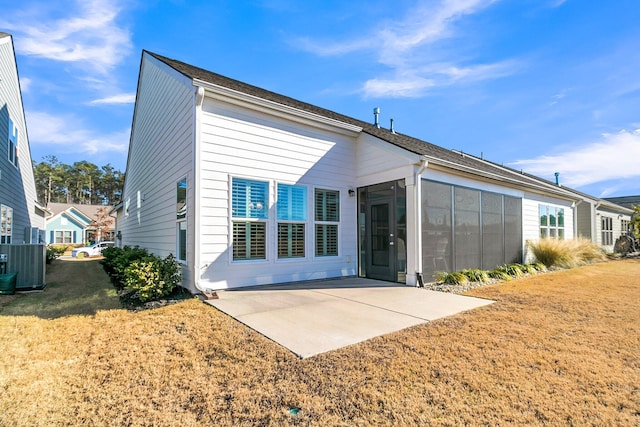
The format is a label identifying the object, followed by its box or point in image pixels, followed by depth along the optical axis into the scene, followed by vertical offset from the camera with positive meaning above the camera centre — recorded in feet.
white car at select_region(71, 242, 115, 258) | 74.13 -6.54
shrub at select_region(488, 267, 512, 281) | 27.85 -4.75
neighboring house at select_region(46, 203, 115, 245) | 102.01 -1.03
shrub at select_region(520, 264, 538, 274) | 31.63 -4.73
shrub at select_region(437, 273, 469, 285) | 24.72 -4.44
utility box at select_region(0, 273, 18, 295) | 23.12 -4.50
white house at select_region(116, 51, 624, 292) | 21.06 +2.16
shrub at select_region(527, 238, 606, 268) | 35.60 -3.45
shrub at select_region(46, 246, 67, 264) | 47.60 -4.96
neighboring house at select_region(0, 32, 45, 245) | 30.53 +7.69
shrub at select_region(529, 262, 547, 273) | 33.41 -4.78
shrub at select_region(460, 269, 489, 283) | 26.16 -4.49
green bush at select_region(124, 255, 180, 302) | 18.22 -3.32
